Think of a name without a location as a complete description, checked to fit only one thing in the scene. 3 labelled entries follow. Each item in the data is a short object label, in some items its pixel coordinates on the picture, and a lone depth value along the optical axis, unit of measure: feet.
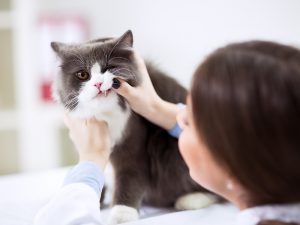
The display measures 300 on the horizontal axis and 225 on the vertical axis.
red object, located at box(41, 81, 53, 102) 8.54
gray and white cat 3.51
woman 2.07
